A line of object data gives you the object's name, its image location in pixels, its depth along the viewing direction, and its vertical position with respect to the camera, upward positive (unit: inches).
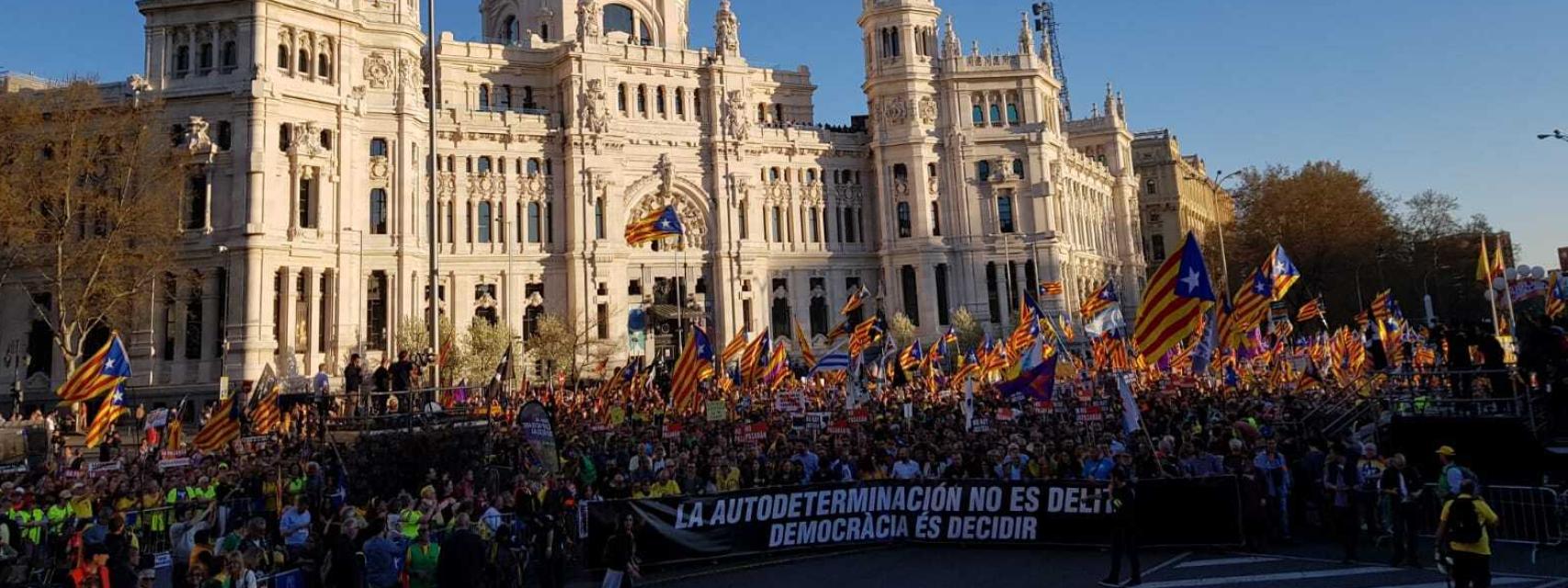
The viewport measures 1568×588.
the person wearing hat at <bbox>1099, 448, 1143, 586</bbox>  530.9 -78.2
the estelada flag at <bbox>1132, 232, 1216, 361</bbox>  696.4 +59.8
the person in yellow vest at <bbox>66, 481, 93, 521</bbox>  646.5 -45.8
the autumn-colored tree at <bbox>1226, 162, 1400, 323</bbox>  2866.6 +443.0
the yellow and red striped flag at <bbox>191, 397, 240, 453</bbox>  888.3 +2.3
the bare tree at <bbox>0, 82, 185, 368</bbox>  1557.6 +407.5
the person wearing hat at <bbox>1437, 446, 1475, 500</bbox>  491.5 -57.5
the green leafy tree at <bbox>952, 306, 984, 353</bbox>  2313.0 +158.5
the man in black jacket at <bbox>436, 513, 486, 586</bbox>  450.9 -68.3
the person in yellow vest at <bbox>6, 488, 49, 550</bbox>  629.9 -53.1
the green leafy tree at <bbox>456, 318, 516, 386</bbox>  1863.9 +134.2
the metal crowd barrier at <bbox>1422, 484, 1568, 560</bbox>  569.9 -92.8
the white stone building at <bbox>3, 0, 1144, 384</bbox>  1839.3 +564.8
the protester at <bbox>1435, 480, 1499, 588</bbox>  431.2 -77.3
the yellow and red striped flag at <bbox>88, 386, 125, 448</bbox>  896.3 +18.0
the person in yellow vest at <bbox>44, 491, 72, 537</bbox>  641.0 -51.5
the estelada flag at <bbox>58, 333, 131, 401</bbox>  907.4 +58.7
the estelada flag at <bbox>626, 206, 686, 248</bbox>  1638.8 +318.7
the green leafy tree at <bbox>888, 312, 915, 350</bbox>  2356.1 +166.0
